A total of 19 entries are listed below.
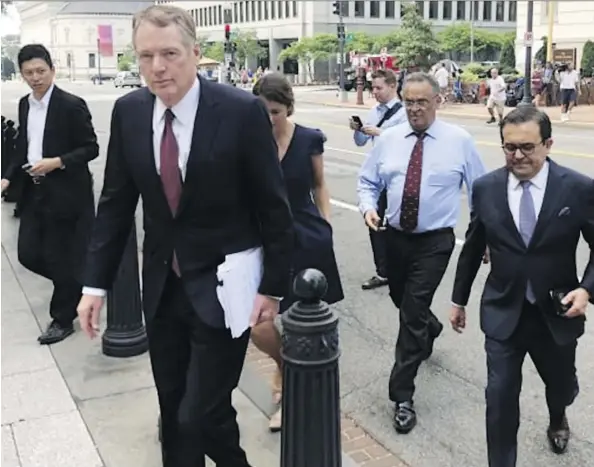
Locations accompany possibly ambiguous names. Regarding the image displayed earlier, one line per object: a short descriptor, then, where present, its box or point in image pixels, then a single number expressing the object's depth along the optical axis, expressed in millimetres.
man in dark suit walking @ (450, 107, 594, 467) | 3549
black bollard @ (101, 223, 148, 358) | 5648
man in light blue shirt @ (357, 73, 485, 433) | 4664
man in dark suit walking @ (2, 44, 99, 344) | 5652
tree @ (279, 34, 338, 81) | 71500
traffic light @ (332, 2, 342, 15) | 41594
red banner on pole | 123688
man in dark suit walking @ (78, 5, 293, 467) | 2945
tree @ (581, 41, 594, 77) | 38062
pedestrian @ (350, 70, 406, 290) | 6887
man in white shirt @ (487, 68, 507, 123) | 24586
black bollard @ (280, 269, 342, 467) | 2861
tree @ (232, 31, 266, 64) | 82188
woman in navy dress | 4262
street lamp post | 27219
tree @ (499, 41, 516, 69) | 49344
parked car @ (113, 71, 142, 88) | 72750
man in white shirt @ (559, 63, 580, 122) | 25766
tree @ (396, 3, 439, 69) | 40938
